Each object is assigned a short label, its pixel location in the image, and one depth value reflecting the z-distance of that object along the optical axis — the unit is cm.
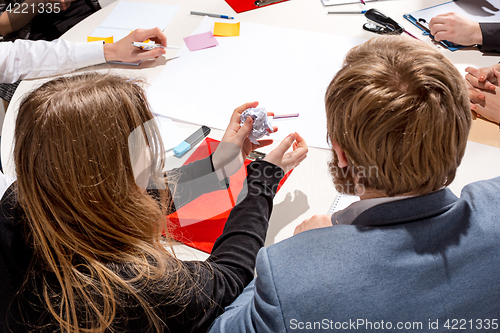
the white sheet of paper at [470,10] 142
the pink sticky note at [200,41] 140
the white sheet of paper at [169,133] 111
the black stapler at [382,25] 139
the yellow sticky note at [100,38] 145
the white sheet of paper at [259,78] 116
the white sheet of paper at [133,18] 150
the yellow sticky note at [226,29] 144
